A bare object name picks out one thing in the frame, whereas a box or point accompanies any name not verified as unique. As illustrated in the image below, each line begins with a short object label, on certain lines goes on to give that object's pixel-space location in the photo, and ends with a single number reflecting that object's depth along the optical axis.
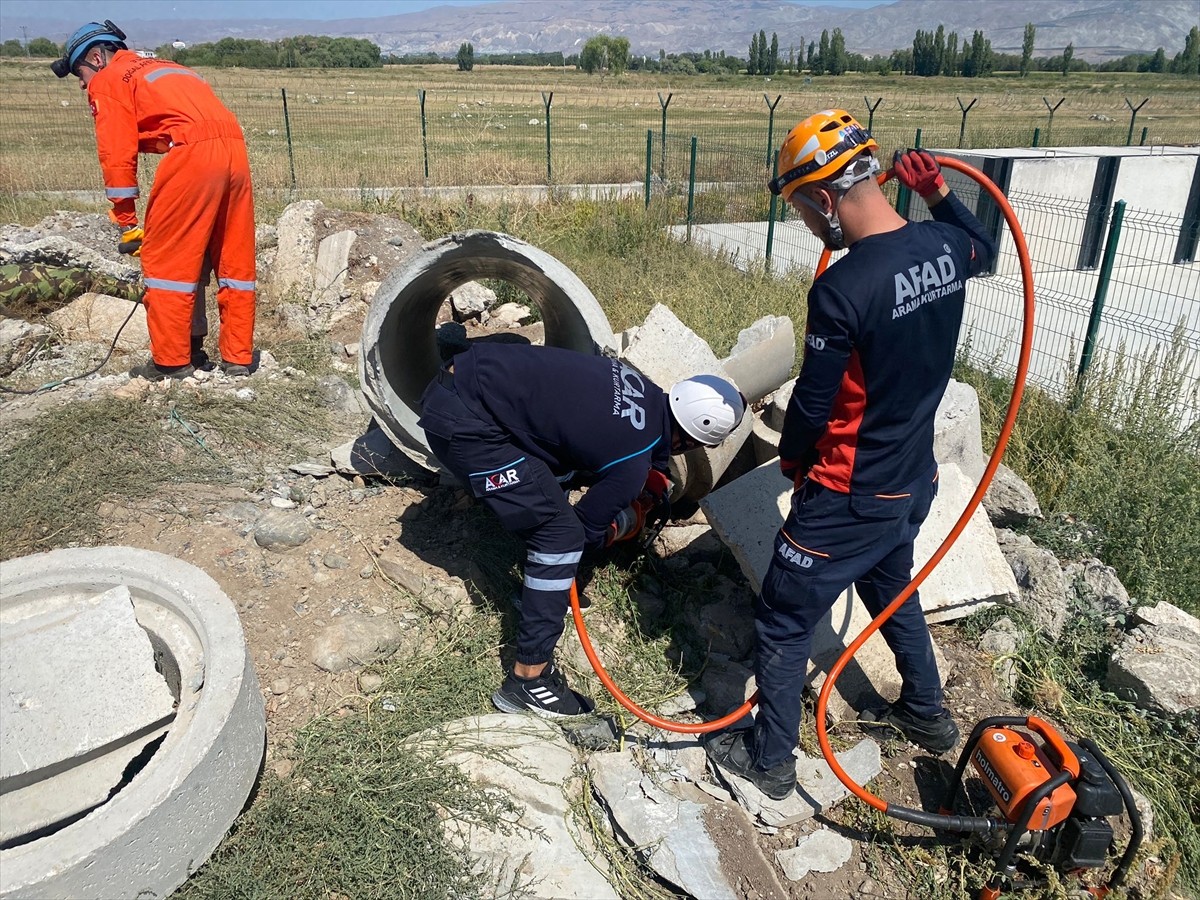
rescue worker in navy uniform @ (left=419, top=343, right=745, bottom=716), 2.99
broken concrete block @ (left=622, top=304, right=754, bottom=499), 4.06
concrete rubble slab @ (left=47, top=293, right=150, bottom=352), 6.16
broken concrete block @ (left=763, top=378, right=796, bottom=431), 4.21
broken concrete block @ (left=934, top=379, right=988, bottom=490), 4.05
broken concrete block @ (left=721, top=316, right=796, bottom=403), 4.35
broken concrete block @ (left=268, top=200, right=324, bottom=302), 7.52
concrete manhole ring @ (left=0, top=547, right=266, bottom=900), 2.09
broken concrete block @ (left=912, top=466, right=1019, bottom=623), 3.48
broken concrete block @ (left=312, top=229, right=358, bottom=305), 7.37
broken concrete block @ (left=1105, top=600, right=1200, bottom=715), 3.20
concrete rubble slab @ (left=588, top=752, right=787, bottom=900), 2.65
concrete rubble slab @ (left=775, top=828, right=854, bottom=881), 2.74
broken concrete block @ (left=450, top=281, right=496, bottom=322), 6.93
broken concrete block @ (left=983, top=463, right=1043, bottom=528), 4.21
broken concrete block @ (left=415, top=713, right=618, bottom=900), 2.53
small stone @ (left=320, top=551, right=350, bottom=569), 3.82
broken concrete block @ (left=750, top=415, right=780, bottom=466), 4.14
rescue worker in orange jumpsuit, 4.81
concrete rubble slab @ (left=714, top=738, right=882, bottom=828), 2.86
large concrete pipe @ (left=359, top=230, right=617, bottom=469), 3.90
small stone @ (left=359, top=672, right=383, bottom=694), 3.24
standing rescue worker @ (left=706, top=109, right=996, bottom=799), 2.39
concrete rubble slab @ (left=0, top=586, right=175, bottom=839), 2.43
